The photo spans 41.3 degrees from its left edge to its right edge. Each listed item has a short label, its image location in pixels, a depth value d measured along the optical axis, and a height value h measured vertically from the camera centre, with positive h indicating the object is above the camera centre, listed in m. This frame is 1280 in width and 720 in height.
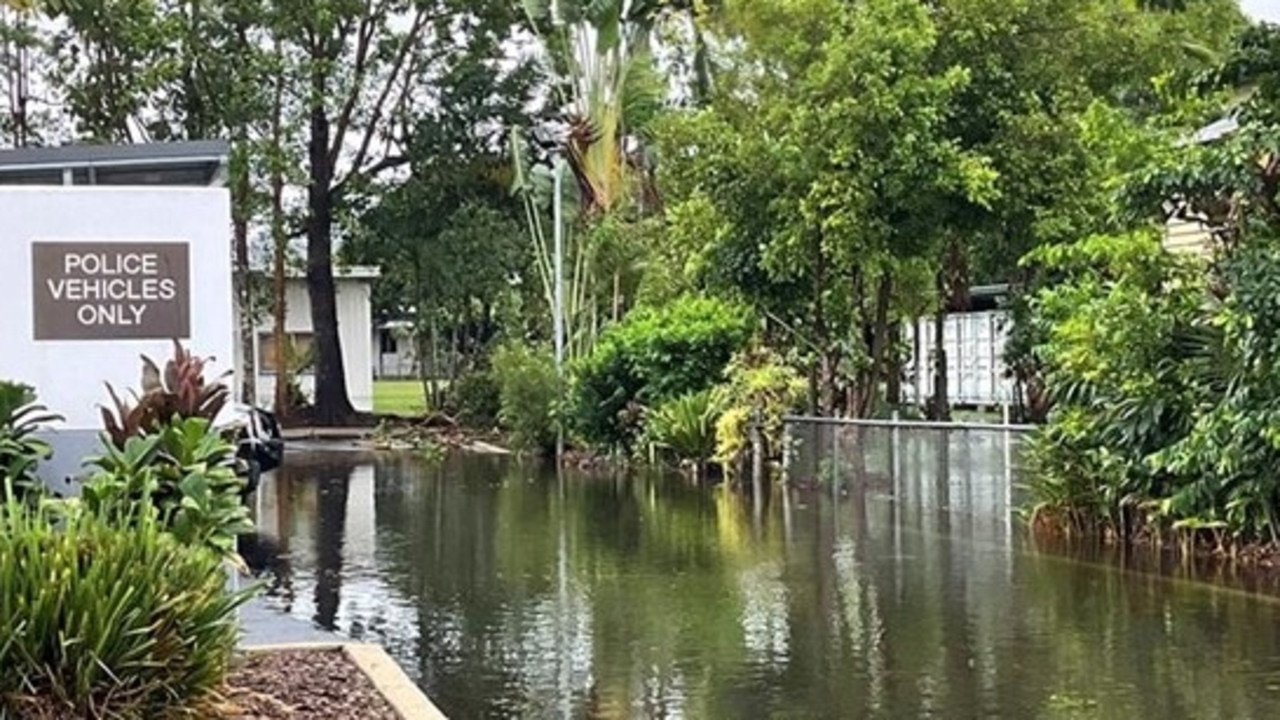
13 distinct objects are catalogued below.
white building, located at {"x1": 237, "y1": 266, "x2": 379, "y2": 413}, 48.00 +1.77
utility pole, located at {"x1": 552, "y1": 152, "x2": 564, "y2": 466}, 33.41 +2.33
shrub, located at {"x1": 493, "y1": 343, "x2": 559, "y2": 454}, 32.25 -0.18
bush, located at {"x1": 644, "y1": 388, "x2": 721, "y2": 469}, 26.20 -0.57
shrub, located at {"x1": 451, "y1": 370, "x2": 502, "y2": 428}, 39.50 -0.17
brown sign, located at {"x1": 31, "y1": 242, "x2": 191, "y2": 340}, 10.34 +0.68
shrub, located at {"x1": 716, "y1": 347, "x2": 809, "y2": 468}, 24.41 -0.20
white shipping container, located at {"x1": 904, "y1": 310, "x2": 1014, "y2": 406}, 24.81 +0.40
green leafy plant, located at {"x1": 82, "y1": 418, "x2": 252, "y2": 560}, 8.09 -0.41
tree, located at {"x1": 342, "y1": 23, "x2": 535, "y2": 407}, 41.34 +4.77
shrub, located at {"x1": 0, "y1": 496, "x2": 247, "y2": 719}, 6.58 -0.88
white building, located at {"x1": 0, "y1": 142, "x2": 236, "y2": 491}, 10.29 +0.68
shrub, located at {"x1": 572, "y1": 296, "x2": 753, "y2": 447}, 27.52 +0.48
